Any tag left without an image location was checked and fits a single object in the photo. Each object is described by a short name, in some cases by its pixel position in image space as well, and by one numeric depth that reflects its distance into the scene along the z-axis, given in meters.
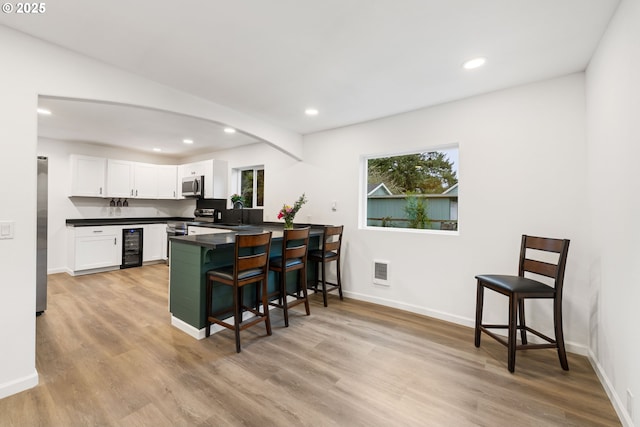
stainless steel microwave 5.52
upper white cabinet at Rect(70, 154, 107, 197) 5.00
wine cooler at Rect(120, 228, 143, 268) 5.34
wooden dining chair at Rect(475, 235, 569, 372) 2.05
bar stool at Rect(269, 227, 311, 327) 2.91
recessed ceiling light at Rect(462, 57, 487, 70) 2.19
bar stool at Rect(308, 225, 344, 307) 3.46
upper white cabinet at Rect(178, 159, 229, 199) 5.39
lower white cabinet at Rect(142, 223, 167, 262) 5.67
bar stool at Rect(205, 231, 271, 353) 2.34
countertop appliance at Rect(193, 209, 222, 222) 5.73
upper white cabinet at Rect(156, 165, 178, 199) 6.06
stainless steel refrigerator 3.00
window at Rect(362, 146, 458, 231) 3.33
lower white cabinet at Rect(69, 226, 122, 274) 4.78
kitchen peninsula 2.57
